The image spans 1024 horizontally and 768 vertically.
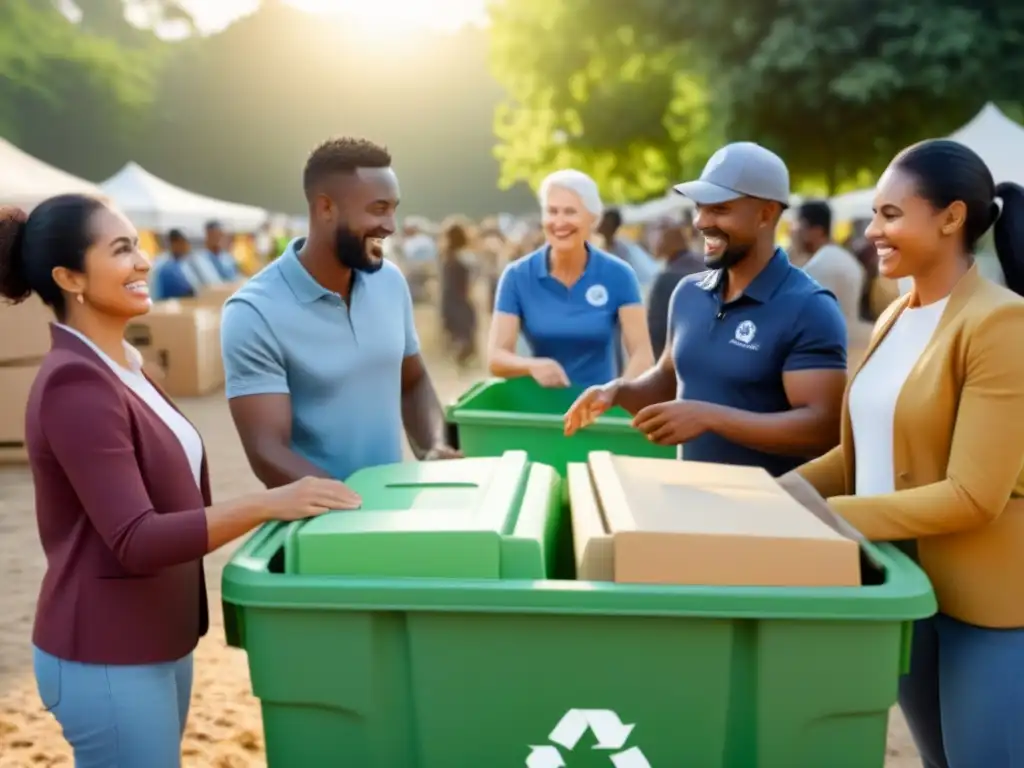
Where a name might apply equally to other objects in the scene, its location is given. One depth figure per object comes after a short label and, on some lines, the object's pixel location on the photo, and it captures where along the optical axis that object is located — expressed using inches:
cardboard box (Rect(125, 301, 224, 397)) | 464.1
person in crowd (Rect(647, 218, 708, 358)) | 272.4
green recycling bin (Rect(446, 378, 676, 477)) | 146.3
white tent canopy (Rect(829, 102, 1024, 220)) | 452.1
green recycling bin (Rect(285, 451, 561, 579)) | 68.6
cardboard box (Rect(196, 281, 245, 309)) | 539.8
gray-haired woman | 162.7
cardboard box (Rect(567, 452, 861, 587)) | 66.9
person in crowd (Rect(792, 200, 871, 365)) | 290.8
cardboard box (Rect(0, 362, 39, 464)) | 350.9
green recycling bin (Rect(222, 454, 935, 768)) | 67.2
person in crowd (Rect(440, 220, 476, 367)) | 563.5
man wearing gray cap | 106.0
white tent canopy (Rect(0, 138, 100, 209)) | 357.4
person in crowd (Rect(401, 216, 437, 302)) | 816.9
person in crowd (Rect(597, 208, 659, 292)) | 363.3
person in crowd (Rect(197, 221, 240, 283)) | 636.7
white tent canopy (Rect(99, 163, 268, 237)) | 748.0
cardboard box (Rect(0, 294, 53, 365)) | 344.5
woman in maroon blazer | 75.0
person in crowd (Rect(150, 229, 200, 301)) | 541.0
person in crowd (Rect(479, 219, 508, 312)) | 705.6
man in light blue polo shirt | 101.9
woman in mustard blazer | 78.5
